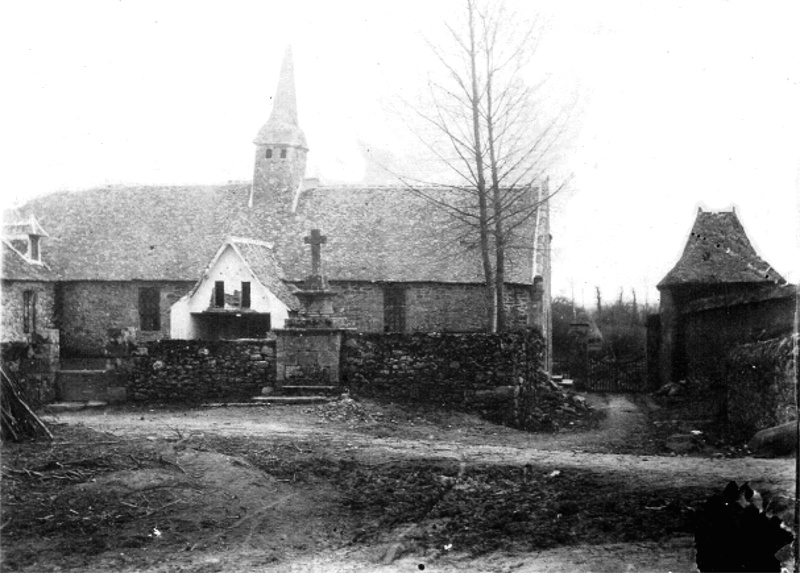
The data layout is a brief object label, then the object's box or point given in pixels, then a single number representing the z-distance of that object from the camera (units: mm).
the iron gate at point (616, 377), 31641
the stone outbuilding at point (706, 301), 21844
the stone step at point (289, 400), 17828
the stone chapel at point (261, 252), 30734
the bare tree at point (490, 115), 20453
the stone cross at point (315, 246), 20781
